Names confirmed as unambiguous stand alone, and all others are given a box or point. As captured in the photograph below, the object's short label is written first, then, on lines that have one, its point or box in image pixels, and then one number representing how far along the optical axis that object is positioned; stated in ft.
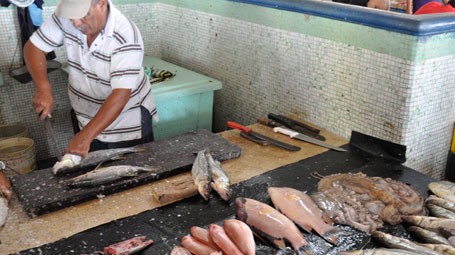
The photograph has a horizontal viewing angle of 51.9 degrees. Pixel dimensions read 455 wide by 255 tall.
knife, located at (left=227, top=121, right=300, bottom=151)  8.72
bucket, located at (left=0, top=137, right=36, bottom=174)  12.16
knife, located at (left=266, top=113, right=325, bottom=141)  9.35
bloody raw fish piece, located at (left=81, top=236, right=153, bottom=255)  5.65
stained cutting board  6.77
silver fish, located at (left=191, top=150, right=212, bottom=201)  7.02
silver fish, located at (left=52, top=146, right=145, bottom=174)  7.52
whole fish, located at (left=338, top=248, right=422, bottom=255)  5.56
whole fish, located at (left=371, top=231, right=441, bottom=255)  5.66
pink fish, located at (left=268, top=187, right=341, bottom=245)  6.19
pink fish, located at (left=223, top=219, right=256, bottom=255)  5.65
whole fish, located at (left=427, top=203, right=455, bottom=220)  6.42
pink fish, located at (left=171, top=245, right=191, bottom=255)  5.64
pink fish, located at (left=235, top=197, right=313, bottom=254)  5.92
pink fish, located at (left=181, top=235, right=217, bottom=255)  5.68
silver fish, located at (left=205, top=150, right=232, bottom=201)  6.96
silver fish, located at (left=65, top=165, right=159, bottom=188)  7.12
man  8.14
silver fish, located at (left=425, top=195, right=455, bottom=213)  6.57
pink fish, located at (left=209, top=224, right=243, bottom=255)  5.61
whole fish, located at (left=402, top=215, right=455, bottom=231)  6.20
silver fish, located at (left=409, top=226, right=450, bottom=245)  5.96
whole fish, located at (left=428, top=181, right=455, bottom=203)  6.80
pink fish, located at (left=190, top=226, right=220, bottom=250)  5.77
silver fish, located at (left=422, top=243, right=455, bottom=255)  5.72
